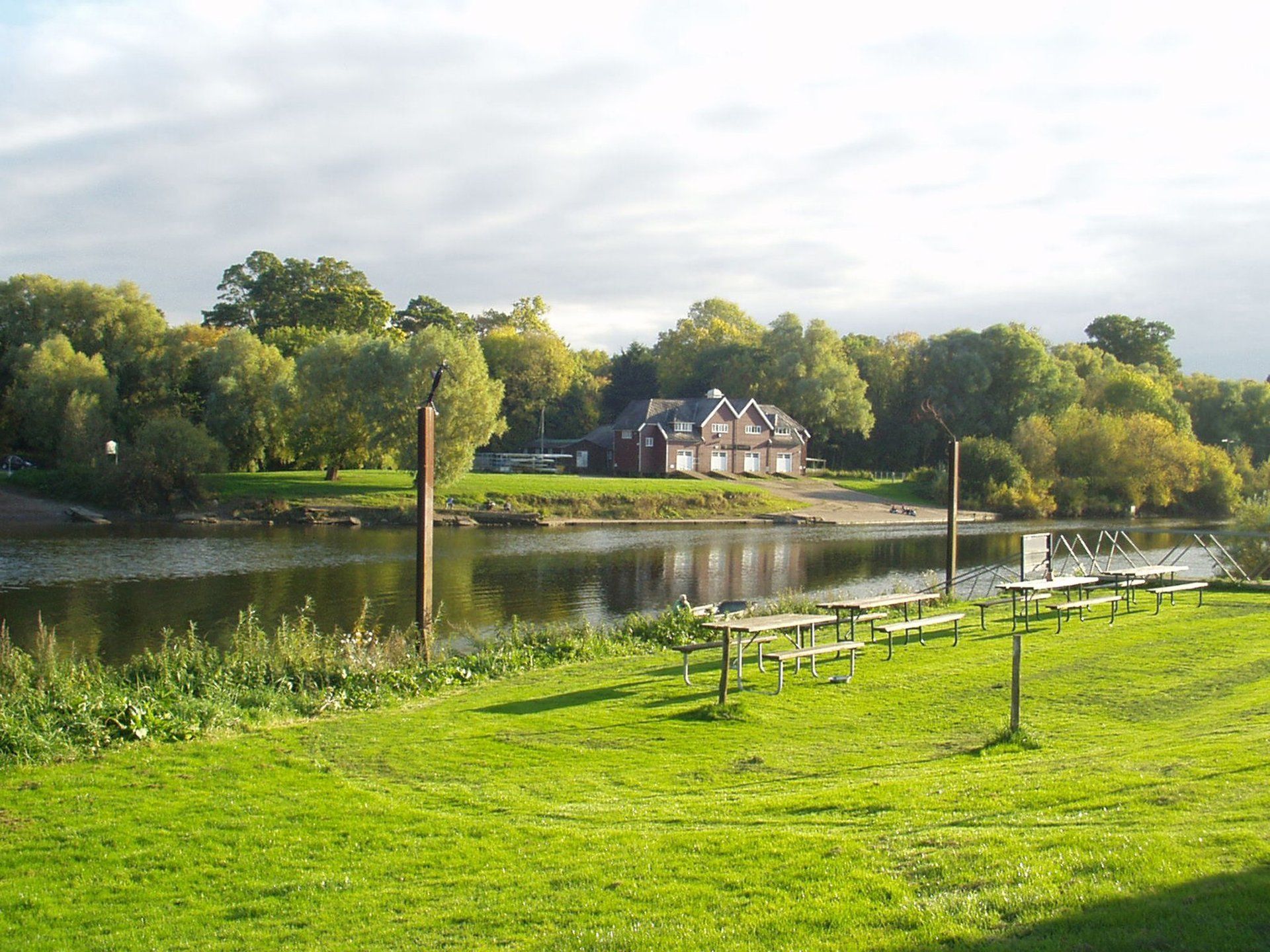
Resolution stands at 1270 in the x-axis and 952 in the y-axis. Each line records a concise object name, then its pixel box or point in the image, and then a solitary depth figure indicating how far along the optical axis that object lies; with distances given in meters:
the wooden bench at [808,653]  15.56
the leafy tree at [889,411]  110.44
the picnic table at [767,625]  15.31
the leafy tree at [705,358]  111.12
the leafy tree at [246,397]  72.12
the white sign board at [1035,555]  26.25
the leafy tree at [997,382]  101.81
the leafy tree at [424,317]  115.06
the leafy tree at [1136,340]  134.62
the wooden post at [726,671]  14.05
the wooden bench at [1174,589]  23.78
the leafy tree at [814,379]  104.38
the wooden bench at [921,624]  18.91
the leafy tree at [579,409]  111.38
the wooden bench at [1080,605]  21.52
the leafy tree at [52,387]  68.31
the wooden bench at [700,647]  15.89
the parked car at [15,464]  69.50
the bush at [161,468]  62.44
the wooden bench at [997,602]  22.34
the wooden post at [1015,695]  11.73
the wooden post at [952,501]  30.69
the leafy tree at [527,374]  108.94
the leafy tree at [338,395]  67.69
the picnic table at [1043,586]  21.12
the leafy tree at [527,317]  127.88
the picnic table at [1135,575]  25.38
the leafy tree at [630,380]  119.06
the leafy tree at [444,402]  64.75
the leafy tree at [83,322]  74.38
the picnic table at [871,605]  19.30
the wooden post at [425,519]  20.80
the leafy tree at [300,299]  98.25
